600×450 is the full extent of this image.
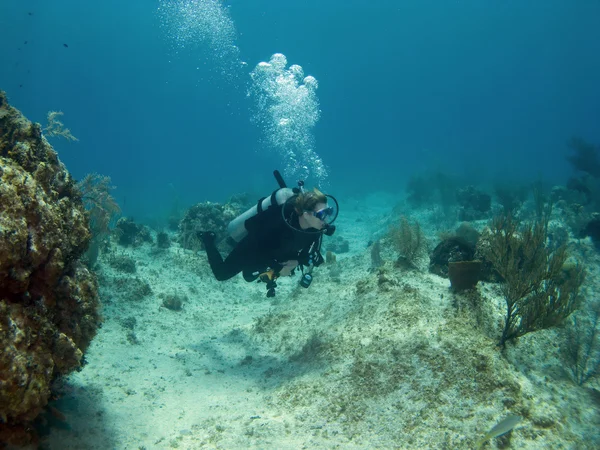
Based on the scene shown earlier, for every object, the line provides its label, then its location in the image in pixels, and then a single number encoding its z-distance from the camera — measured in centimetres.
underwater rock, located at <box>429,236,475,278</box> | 761
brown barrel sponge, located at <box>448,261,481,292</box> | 542
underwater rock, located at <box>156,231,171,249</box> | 1070
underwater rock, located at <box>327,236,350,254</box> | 1437
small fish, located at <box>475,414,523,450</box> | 280
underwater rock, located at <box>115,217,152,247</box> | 1053
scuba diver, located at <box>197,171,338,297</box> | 533
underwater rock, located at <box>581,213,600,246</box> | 1048
